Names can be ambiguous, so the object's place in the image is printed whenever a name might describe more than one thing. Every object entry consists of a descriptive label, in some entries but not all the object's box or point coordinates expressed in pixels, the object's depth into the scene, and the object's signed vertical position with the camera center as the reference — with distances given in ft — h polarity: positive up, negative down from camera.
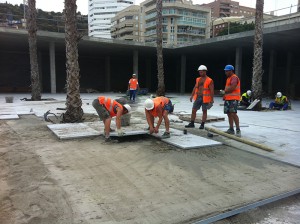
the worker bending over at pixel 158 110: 19.56 -2.36
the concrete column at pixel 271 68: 79.58 +2.68
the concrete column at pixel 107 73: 103.35 +0.93
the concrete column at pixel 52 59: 71.31 +4.12
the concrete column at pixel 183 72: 93.56 +1.56
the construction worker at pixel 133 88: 48.02 -2.07
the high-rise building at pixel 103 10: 437.05 +103.92
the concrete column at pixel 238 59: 70.61 +4.67
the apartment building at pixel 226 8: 372.38 +94.04
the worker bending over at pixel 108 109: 19.52 -2.33
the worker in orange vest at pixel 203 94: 24.18 -1.48
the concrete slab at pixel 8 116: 29.75 -4.50
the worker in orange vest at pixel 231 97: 22.16 -1.58
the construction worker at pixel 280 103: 42.37 -3.97
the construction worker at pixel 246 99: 43.68 -3.41
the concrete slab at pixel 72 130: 20.76 -4.38
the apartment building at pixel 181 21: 276.62 +56.99
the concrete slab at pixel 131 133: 20.07 -4.11
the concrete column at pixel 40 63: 89.68 +4.00
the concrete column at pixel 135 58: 86.83 +5.67
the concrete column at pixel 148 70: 112.27 +2.55
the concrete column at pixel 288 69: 83.30 +2.55
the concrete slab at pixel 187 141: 18.39 -4.47
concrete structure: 67.21 +6.05
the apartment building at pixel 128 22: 318.24 +61.89
